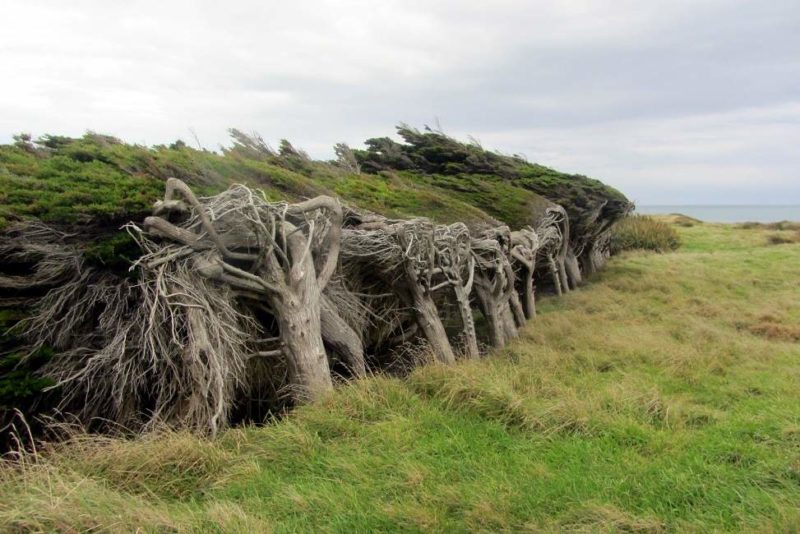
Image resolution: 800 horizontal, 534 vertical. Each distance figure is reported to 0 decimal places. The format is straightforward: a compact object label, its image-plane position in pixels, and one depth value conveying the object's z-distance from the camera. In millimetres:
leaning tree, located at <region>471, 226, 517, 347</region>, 10734
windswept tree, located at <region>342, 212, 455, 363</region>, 8141
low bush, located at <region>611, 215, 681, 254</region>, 27909
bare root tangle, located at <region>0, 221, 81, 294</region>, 5559
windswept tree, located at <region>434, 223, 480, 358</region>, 9312
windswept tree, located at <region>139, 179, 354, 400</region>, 5875
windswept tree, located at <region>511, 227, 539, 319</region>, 12914
